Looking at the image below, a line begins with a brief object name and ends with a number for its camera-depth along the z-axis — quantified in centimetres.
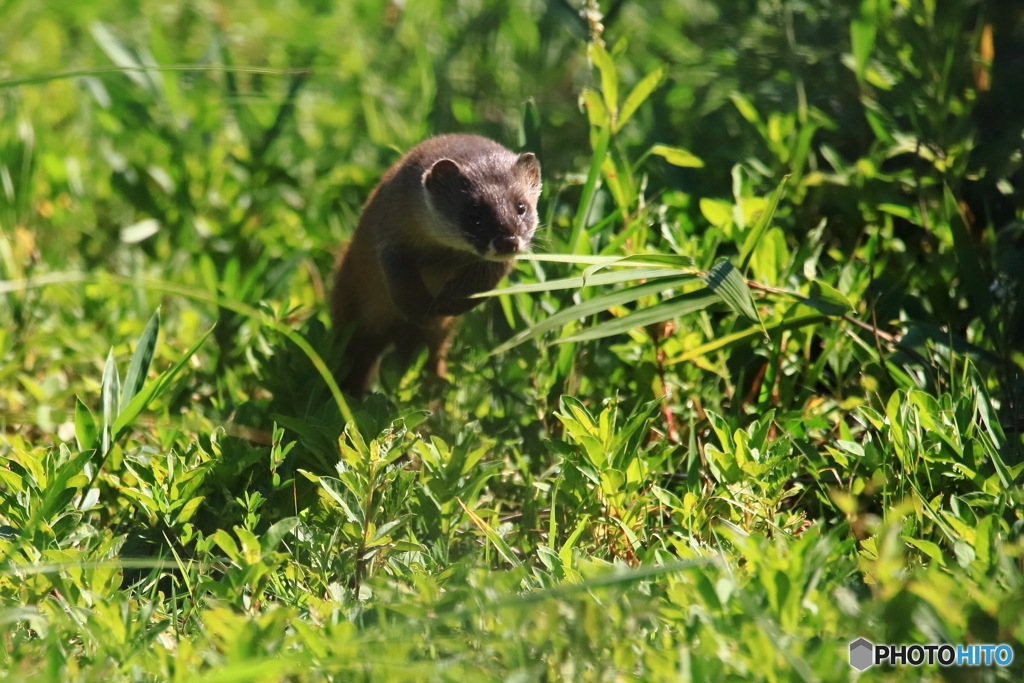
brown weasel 691
